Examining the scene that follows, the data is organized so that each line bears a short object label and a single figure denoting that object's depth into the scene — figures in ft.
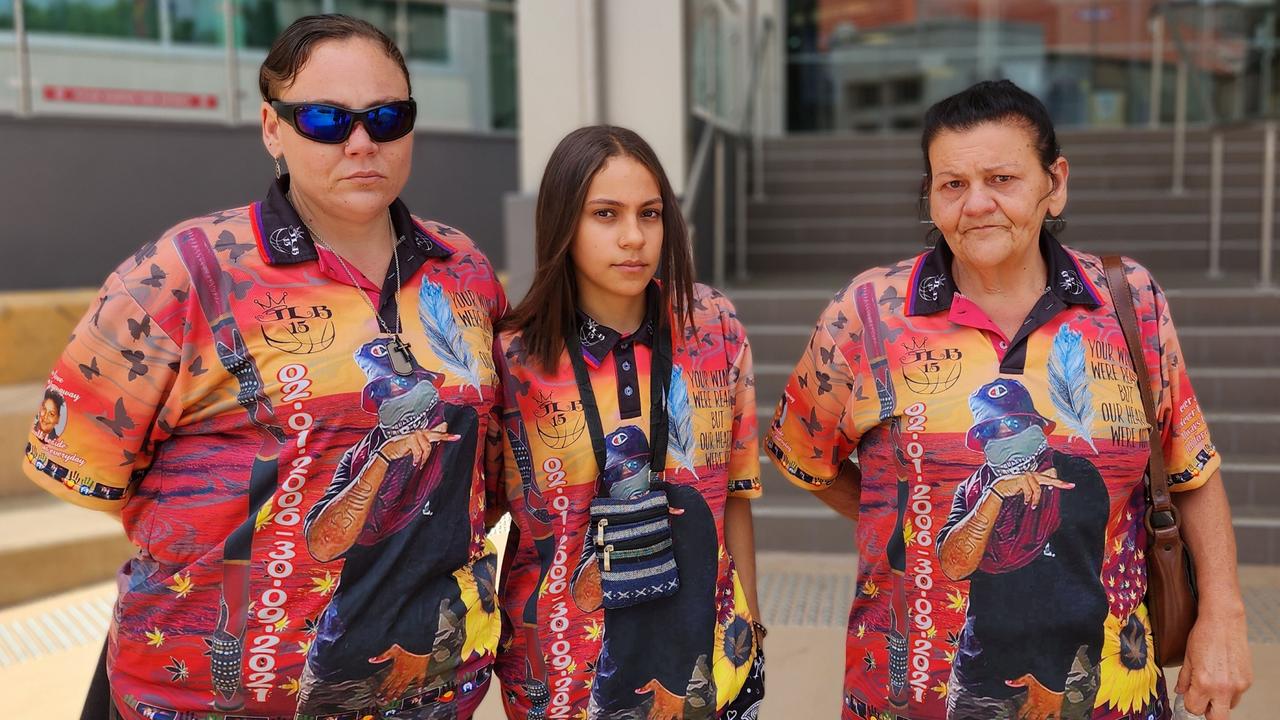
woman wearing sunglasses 5.90
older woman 6.25
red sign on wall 24.02
